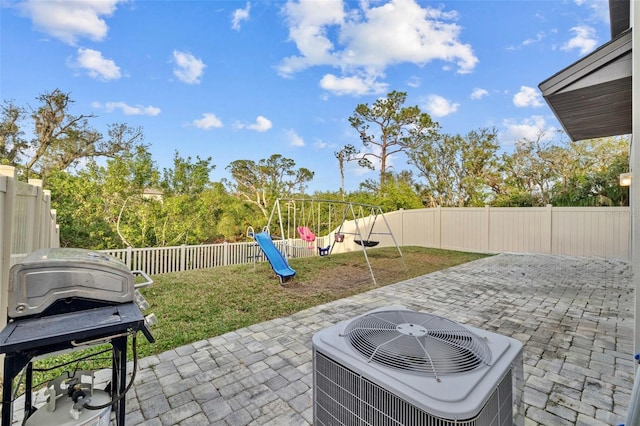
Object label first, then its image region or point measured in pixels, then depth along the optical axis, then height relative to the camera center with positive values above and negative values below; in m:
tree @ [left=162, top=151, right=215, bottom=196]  9.11 +1.20
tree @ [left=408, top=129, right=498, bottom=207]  14.64 +2.68
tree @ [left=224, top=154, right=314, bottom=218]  17.03 +2.32
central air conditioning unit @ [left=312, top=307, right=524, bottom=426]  0.88 -0.56
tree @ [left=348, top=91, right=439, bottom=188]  15.20 +4.90
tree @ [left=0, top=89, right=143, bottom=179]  11.73 +3.34
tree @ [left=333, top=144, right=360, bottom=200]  16.69 +3.60
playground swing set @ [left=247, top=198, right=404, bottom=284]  5.73 -0.67
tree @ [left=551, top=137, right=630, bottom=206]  10.43 +1.77
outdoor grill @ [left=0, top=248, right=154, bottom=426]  1.05 -0.46
